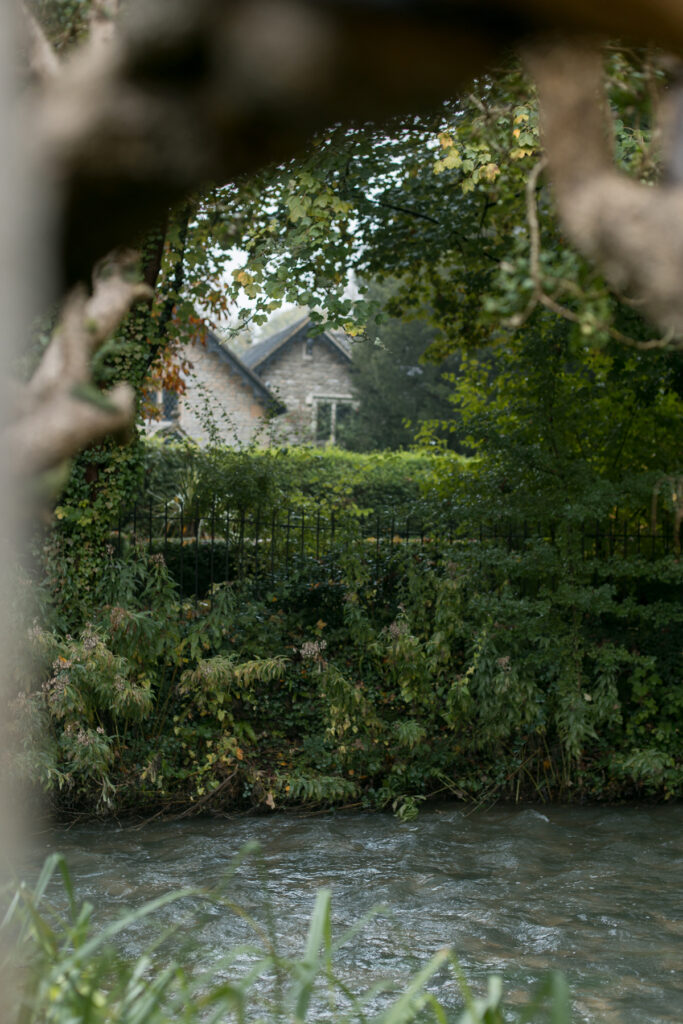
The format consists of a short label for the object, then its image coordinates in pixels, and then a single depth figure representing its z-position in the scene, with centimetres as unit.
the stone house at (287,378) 2723
